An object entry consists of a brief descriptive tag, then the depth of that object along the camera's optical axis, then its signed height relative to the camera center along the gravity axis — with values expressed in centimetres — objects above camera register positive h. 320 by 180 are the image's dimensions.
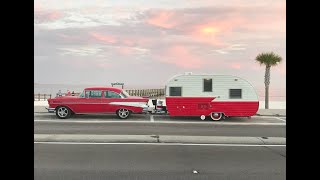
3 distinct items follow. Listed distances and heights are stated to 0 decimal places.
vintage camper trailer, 1948 -24
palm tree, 2614 +232
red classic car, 2012 -74
